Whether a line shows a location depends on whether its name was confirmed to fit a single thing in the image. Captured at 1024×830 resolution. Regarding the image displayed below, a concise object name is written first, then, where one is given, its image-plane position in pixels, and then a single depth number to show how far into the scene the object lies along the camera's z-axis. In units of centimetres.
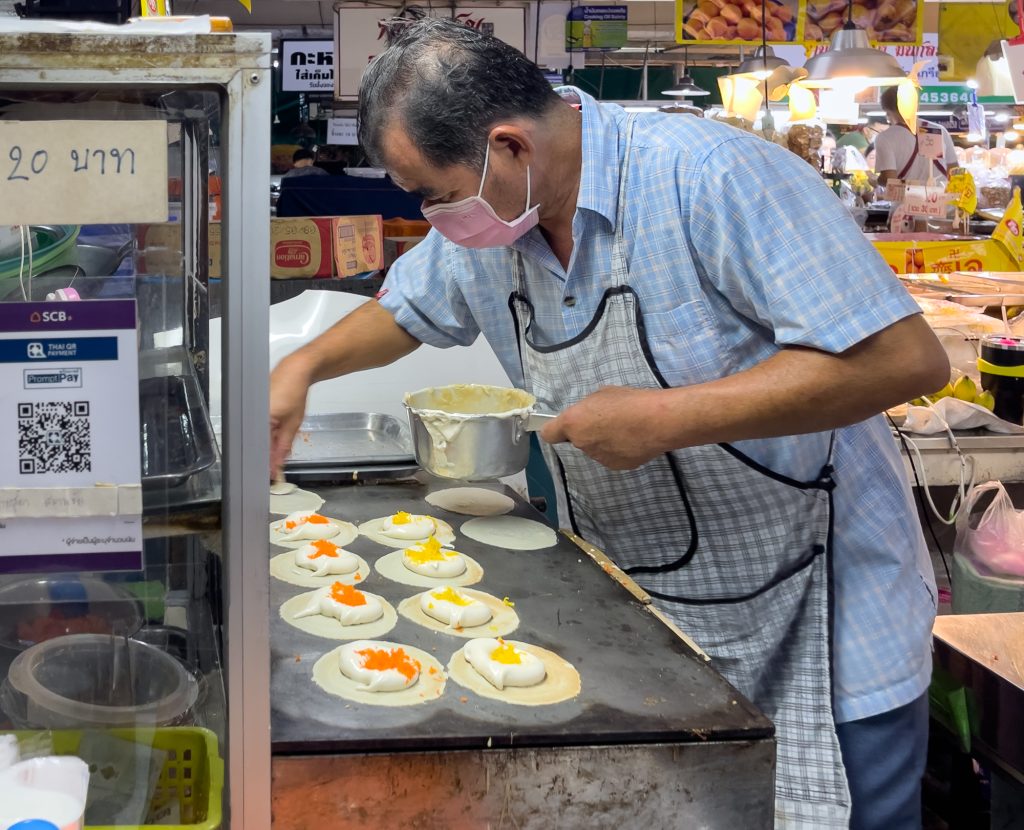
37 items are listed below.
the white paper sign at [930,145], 999
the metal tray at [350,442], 265
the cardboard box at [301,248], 519
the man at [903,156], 1005
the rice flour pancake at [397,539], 218
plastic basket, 121
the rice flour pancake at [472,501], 241
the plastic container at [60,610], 111
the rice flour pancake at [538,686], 144
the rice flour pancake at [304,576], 195
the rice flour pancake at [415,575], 196
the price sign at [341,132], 1324
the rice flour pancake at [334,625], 171
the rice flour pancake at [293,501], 237
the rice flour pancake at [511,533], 215
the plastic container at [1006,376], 342
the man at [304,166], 918
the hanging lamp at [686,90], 1145
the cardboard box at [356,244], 528
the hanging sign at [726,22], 725
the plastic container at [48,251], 116
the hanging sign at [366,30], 820
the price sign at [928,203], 828
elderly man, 164
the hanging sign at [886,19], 752
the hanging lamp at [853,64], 629
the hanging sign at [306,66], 1121
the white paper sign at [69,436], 97
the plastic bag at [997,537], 304
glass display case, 93
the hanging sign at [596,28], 879
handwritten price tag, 91
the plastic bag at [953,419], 326
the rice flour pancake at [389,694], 143
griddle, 133
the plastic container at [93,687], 117
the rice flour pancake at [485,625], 172
